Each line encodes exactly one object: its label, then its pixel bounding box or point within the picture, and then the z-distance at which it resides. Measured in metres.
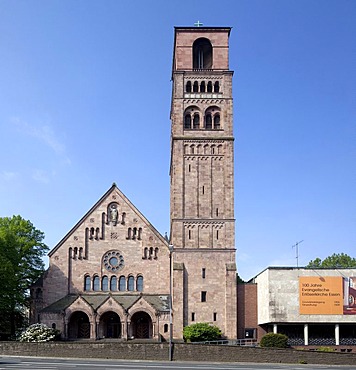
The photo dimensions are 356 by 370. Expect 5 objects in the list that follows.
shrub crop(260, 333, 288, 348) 53.84
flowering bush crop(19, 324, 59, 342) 57.25
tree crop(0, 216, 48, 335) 63.44
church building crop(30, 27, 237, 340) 63.31
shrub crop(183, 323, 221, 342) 59.88
